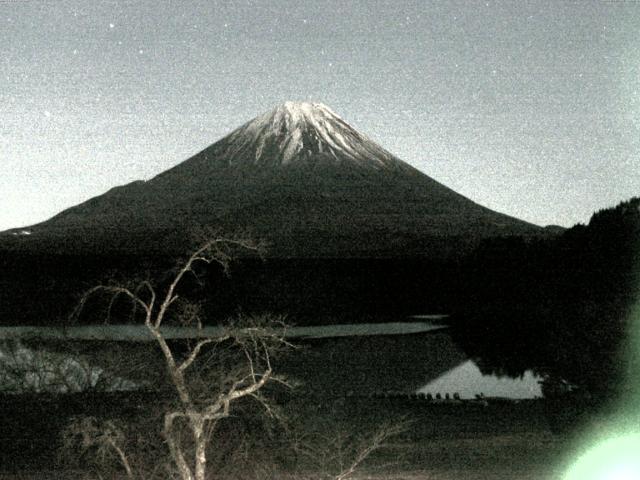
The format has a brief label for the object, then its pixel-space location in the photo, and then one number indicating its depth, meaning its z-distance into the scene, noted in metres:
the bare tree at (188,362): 10.28
